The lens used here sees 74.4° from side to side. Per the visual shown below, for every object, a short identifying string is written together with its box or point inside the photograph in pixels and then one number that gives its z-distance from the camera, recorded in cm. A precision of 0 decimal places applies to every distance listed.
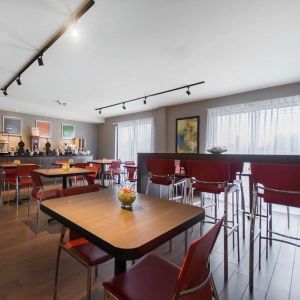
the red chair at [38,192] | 282
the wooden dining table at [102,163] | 562
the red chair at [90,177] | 372
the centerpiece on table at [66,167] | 351
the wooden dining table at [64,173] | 302
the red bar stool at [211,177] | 213
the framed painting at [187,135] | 530
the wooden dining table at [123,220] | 86
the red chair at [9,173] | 426
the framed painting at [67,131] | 738
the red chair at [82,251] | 126
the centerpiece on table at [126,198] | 134
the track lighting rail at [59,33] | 191
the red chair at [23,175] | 365
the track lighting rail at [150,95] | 415
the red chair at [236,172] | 252
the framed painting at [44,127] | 673
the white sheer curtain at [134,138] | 651
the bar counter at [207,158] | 195
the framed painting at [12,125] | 600
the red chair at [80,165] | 451
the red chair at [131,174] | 509
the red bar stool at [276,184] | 162
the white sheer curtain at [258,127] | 387
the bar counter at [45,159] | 567
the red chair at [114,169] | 573
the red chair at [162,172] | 275
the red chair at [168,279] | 73
